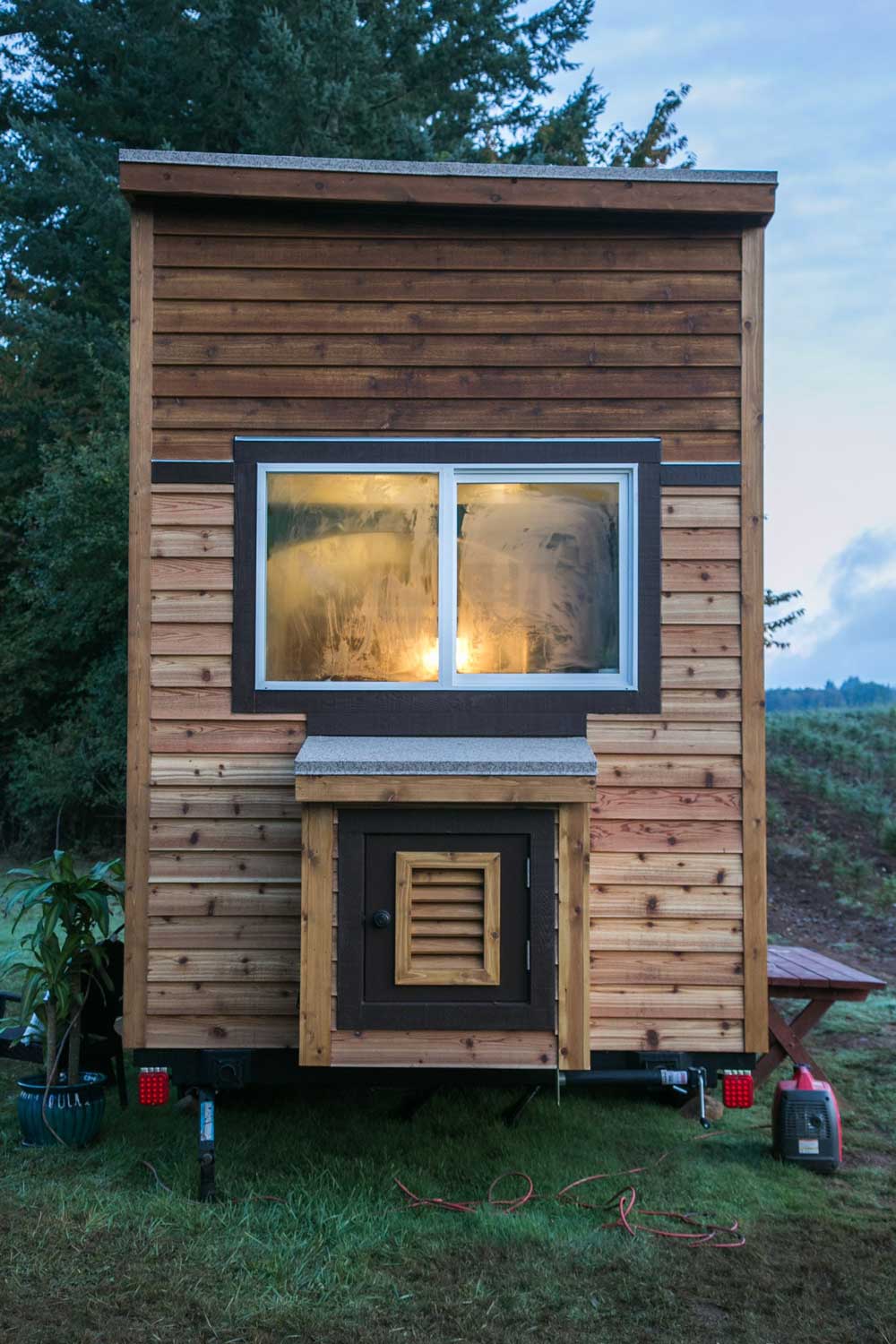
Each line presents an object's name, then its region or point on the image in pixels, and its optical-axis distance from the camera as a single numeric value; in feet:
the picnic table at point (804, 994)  15.44
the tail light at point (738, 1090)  13.48
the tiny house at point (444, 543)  13.66
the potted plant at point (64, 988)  14.52
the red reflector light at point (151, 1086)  13.33
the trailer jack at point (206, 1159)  12.79
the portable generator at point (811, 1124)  14.24
